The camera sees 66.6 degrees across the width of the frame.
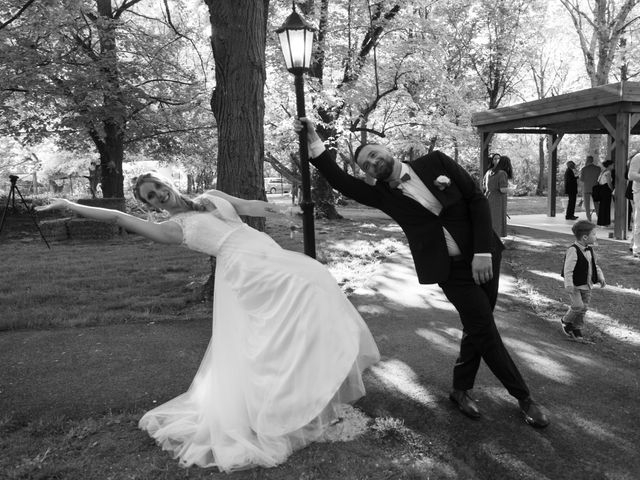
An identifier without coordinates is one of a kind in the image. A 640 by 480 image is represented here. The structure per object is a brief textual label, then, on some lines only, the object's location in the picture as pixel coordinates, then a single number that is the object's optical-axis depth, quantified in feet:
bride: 10.39
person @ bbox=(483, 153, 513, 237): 32.04
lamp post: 14.20
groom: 11.25
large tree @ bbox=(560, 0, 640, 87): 68.03
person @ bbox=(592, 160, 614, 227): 41.19
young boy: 16.29
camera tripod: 37.15
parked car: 183.50
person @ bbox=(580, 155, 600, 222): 46.47
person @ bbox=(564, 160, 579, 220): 49.29
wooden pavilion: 35.53
